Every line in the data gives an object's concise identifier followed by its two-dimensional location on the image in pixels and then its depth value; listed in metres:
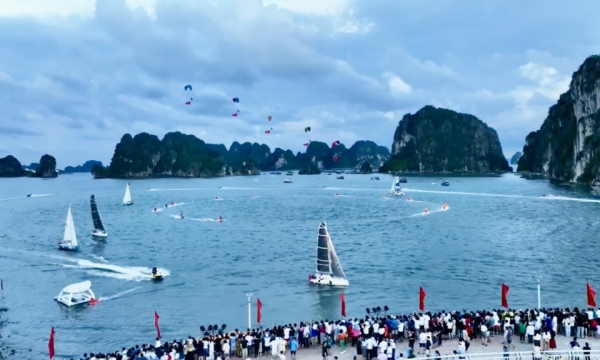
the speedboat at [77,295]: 49.91
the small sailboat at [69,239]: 79.06
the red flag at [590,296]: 34.16
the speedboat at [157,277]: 58.45
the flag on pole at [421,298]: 37.34
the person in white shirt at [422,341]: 28.53
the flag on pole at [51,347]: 33.91
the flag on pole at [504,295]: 37.56
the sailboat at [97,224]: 92.94
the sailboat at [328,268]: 53.25
